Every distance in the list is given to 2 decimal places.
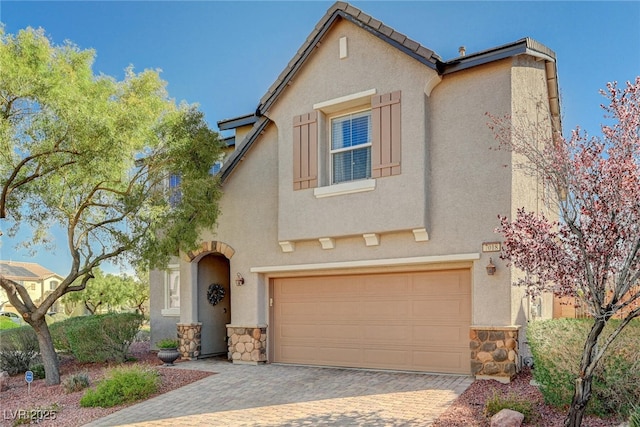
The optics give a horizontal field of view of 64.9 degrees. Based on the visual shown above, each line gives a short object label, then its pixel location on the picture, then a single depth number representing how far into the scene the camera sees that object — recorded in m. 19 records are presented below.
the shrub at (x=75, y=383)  10.76
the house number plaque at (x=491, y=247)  9.73
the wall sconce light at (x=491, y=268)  9.70
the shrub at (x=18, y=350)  14.03
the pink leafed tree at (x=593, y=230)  5.80
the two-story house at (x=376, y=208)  10.04
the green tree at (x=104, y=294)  34.31
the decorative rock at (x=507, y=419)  6.81
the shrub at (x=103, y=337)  13.73
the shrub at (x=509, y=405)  7.06
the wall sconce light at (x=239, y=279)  13.06
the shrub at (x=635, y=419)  5.57
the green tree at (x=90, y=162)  10.46
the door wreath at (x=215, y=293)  14.59
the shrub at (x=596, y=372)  6.64
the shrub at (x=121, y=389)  9.48
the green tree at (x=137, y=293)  36.62
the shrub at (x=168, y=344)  13.49
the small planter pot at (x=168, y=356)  13.02
